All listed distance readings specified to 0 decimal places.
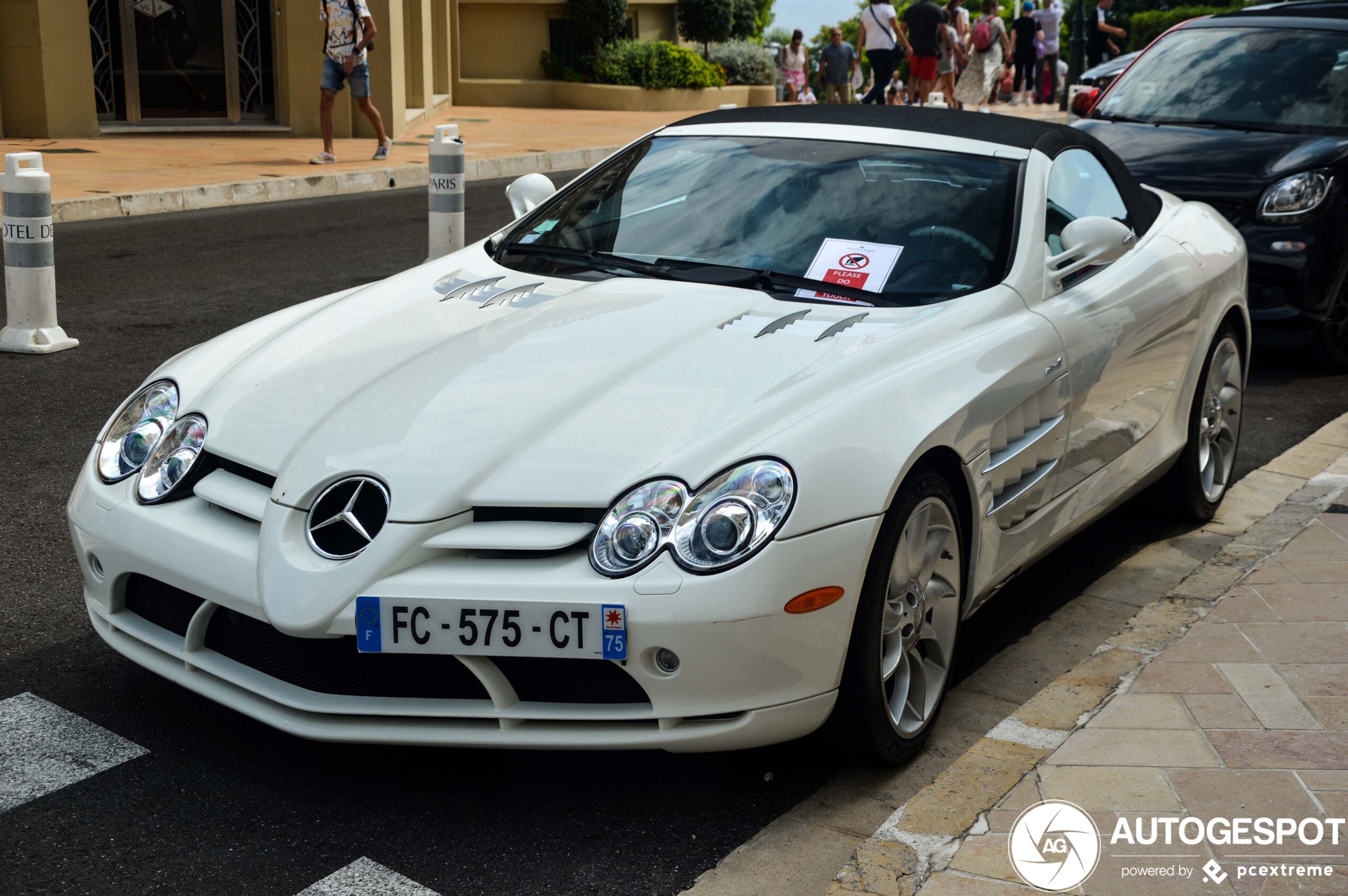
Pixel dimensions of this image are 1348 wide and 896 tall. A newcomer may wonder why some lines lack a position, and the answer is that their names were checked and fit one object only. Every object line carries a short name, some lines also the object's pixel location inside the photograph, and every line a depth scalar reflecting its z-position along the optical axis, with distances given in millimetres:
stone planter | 27703
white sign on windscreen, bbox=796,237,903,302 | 3953
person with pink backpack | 21406
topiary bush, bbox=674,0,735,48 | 33844
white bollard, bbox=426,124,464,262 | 8992
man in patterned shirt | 14391
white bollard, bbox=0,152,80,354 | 7078
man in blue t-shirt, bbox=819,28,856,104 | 25500
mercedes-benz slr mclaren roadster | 2912
